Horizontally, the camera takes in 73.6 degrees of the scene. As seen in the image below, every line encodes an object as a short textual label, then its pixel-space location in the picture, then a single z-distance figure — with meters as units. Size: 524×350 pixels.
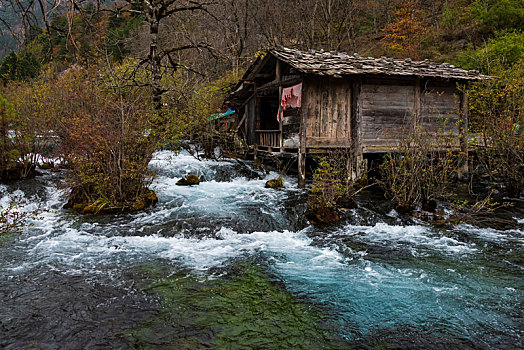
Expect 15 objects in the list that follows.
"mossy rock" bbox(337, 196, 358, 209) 9.84
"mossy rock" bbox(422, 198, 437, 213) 9.51
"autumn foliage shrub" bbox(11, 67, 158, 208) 9.36
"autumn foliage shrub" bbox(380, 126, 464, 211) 9.16
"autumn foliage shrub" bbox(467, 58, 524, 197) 9.96
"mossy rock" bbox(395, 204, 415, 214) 9.55
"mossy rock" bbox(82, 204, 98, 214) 9.61
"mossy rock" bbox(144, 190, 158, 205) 10.35
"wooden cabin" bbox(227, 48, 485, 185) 12.12
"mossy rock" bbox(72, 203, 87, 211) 9.96
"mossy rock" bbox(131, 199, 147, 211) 9.88
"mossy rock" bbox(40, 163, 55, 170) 14.61
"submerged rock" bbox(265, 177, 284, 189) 12.78
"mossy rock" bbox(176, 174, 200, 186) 13.31
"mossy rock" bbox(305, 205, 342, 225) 8.98
